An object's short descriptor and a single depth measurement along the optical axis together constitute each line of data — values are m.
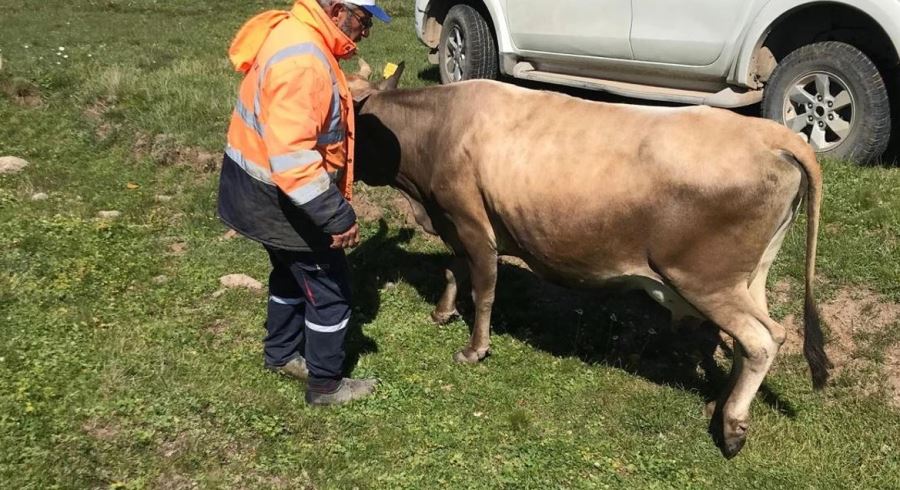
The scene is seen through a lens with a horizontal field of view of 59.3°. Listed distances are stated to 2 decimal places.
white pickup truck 6.31
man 3.60
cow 3.80
